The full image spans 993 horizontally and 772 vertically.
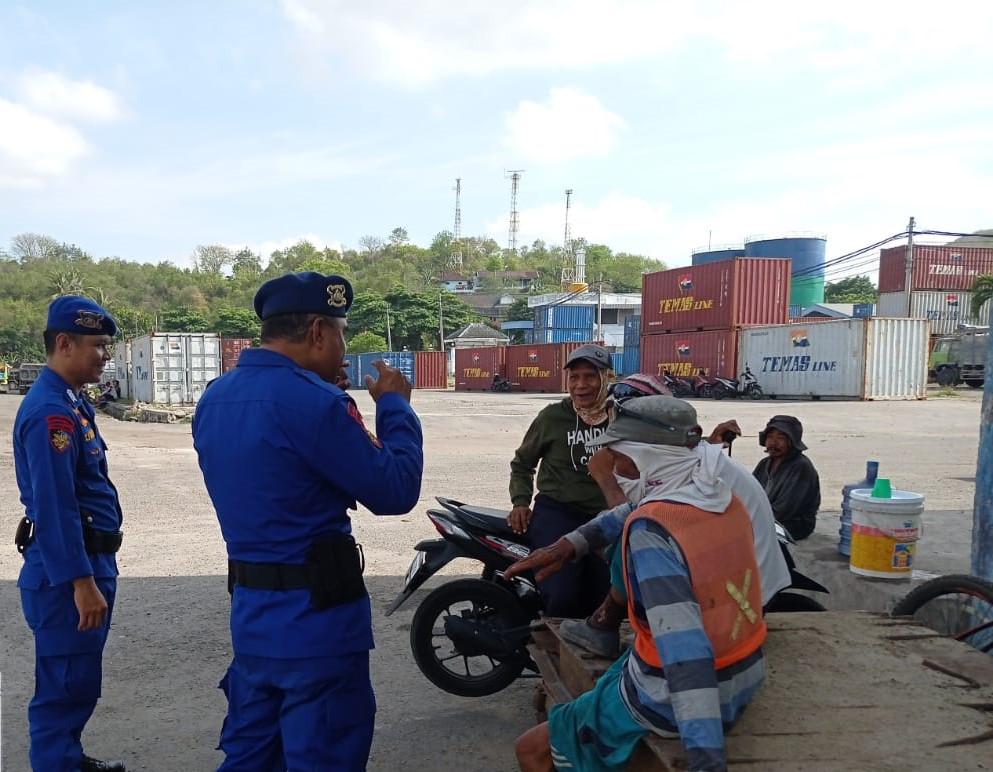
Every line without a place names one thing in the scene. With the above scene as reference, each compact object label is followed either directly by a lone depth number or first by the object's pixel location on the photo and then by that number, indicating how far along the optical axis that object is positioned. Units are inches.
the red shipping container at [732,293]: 1112.2
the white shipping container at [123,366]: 1042.7
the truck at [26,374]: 1392.7
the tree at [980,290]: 1357.0
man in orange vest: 65.9
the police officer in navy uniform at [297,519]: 75.7
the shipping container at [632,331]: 1584.6
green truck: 1096.8
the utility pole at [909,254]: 1307.8
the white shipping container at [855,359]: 924.0
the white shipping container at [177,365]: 842.2
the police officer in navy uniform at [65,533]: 98.0
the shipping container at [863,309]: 2244.1
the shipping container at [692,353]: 1106.1
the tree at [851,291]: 3427.7
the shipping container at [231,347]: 1610.5
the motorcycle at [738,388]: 1034.7
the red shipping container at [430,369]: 1712.6
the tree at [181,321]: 2935.5
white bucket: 150.3
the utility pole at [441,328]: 2445.9
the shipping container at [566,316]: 2075.5
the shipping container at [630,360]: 1529.3
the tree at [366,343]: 2188.7
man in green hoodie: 137.3
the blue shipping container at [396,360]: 1699.1
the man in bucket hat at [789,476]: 172.0
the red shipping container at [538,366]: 1424.7
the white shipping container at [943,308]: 1779.0
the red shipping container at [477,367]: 1593.3
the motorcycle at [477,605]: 138.4
